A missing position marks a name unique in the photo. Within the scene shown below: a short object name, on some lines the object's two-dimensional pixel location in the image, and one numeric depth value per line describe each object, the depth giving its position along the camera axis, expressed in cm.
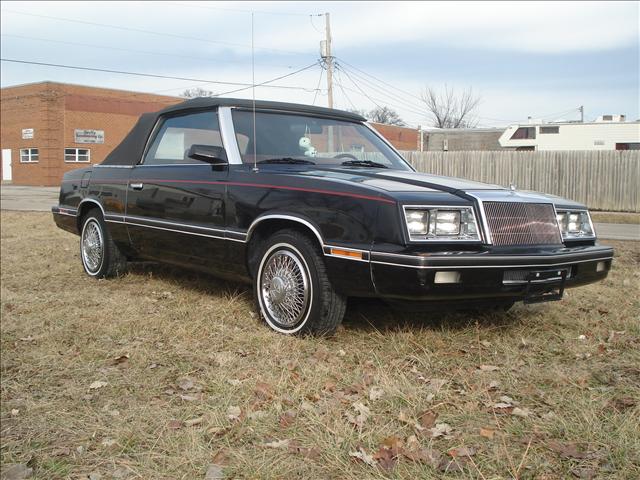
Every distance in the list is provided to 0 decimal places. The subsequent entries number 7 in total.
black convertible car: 368
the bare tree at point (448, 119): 5269
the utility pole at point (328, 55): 2414
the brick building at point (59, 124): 3806
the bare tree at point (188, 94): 3656
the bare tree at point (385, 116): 5938
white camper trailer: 2236
